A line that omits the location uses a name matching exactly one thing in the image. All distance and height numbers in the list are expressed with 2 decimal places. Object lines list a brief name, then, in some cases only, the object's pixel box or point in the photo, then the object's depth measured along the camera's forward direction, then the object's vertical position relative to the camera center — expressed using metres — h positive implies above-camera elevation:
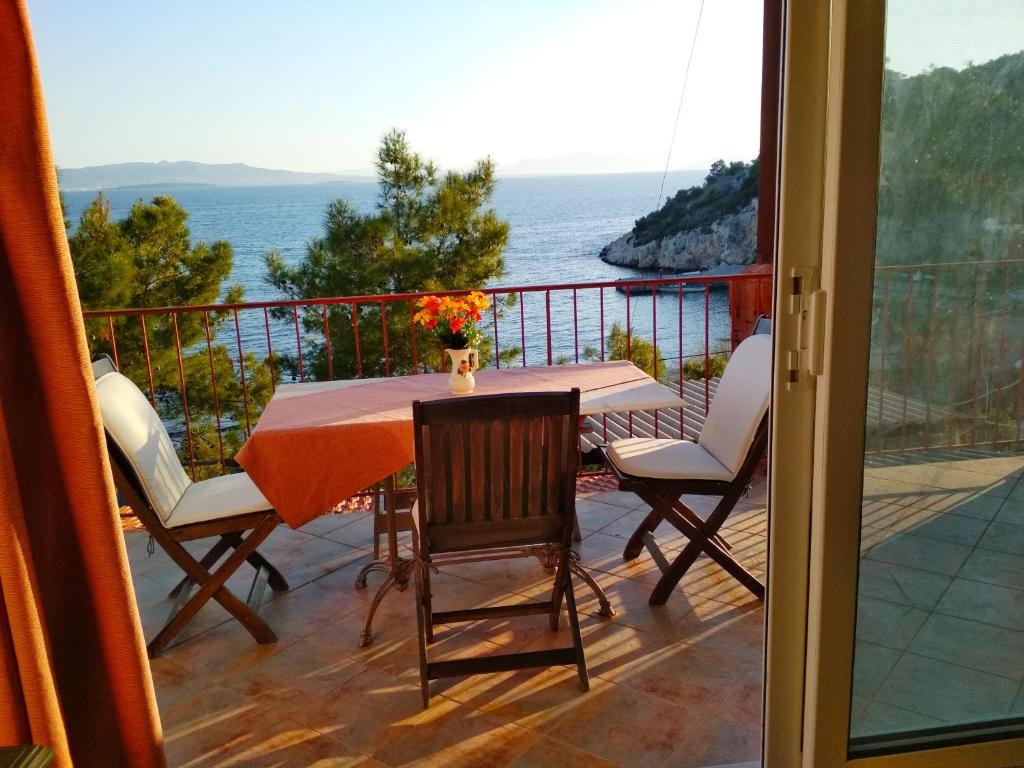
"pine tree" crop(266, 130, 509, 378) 14.23 -0.92
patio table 3.01 -0.85
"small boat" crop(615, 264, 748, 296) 21.75 -2.35
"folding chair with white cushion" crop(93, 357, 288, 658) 2.88 -1.05
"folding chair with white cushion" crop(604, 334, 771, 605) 3.16 -1.06
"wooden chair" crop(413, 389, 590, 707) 2.59 -0.92
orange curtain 1.51 -0.55
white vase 3.44 -0.71
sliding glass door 1.59 -0.44
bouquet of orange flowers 3.43 -0.49
